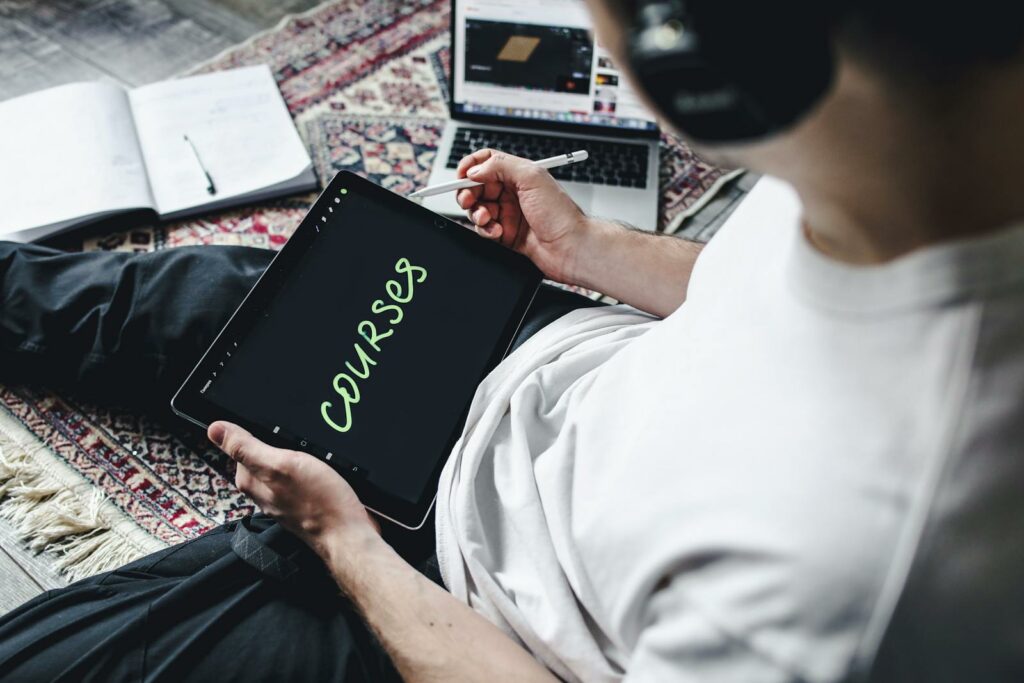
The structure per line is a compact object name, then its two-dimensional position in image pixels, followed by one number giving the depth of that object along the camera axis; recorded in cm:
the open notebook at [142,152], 124
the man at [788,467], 36
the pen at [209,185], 131
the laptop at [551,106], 133
